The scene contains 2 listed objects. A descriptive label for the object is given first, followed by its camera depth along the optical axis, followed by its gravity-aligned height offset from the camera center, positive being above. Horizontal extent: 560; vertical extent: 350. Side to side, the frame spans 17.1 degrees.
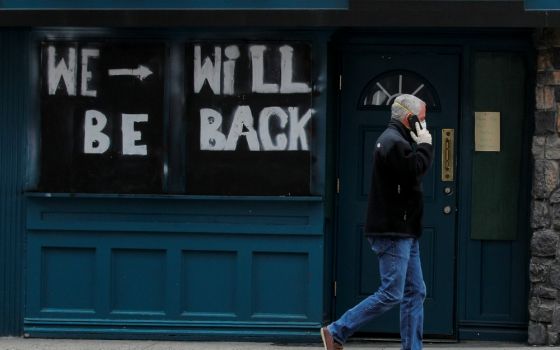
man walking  12.86 -0.57
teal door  16.07 -0.26
